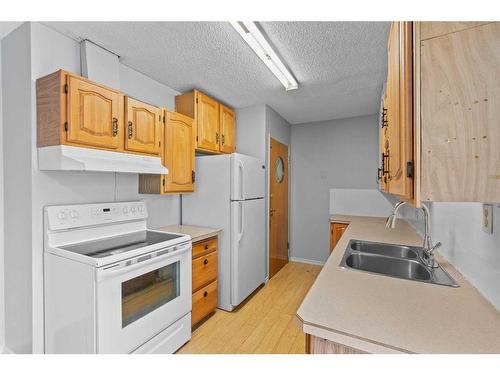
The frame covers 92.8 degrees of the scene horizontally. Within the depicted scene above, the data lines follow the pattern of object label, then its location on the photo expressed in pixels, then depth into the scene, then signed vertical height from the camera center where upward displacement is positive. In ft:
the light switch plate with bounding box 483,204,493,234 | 3.11 -0.43
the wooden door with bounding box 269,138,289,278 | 11.30 -1.08
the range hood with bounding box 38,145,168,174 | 4.76 +0.57
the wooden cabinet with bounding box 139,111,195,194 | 7.28 +0.84
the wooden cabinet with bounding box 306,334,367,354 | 2.57 -1.80
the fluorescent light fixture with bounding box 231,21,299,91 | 4.96 +3.38
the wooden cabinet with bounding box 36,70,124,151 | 4.83 +1.59
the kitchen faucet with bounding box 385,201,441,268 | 4.51 -1.17
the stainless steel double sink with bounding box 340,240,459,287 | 4.36 -1.60
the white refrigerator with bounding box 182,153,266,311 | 8.22 -0.95
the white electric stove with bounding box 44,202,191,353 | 4.50 -2.10
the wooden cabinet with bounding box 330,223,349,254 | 10.57 -2.02
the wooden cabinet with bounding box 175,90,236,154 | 8.55 +2.55
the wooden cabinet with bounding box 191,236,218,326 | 7.20 -2.94
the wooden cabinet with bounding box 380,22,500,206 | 2.25 +0.74
